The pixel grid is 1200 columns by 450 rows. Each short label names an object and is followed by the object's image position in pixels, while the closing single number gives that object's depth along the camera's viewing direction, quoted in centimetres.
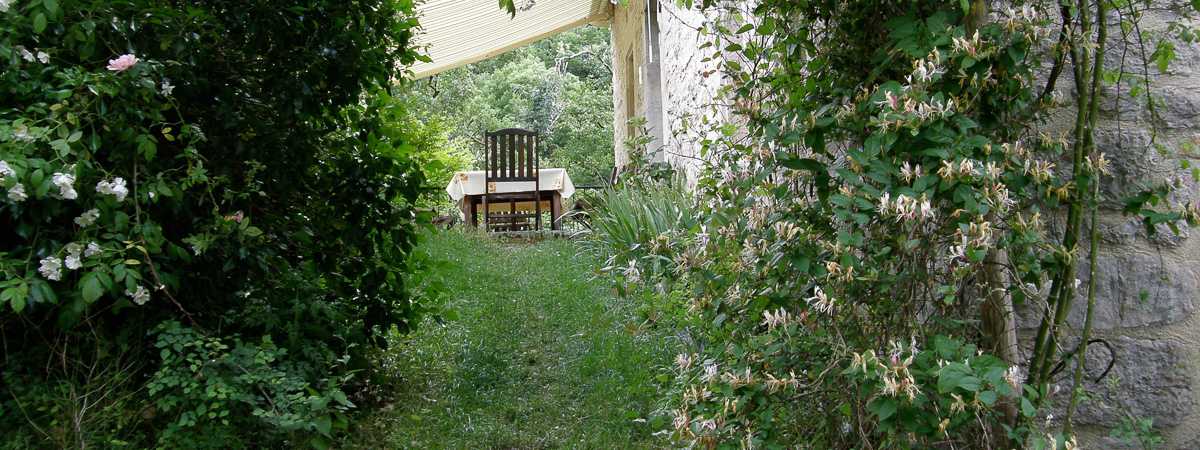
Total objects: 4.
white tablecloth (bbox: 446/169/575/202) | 1010
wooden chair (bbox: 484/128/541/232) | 962
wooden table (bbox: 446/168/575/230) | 987
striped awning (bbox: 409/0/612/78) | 787
